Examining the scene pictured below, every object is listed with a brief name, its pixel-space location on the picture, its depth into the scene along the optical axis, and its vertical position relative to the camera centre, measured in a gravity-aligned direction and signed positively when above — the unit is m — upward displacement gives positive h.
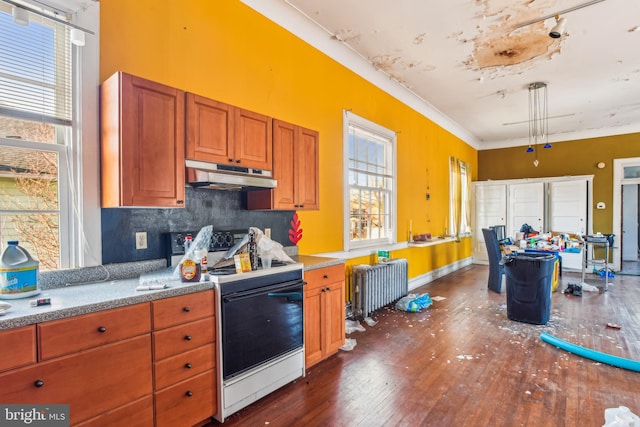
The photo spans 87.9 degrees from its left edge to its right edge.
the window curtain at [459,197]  7.32 +0.30
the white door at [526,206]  7.68 +0.10
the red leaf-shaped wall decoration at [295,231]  3.31 -0.21
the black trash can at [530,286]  3.88 -0.91
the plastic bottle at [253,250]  2.37 -0.29
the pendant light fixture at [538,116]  5.38 +1.91
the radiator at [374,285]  4.03 -0.96
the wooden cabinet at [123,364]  1.37 -0.74
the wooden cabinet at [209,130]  2.22 +0.56
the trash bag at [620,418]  1.86 -1.20
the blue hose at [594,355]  2.82 -1.32
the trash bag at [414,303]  4.42 -1.26
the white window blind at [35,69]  1.82 +0.81
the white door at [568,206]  7.26 +0.09
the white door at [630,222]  8.97 -0.32
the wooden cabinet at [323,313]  2.75 -0.90
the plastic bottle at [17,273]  1.62 -0.31
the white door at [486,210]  8.24 +0.01
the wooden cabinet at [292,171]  2.78 +0.35
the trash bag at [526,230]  5.82 -0.35
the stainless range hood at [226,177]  2.20 +0.24
